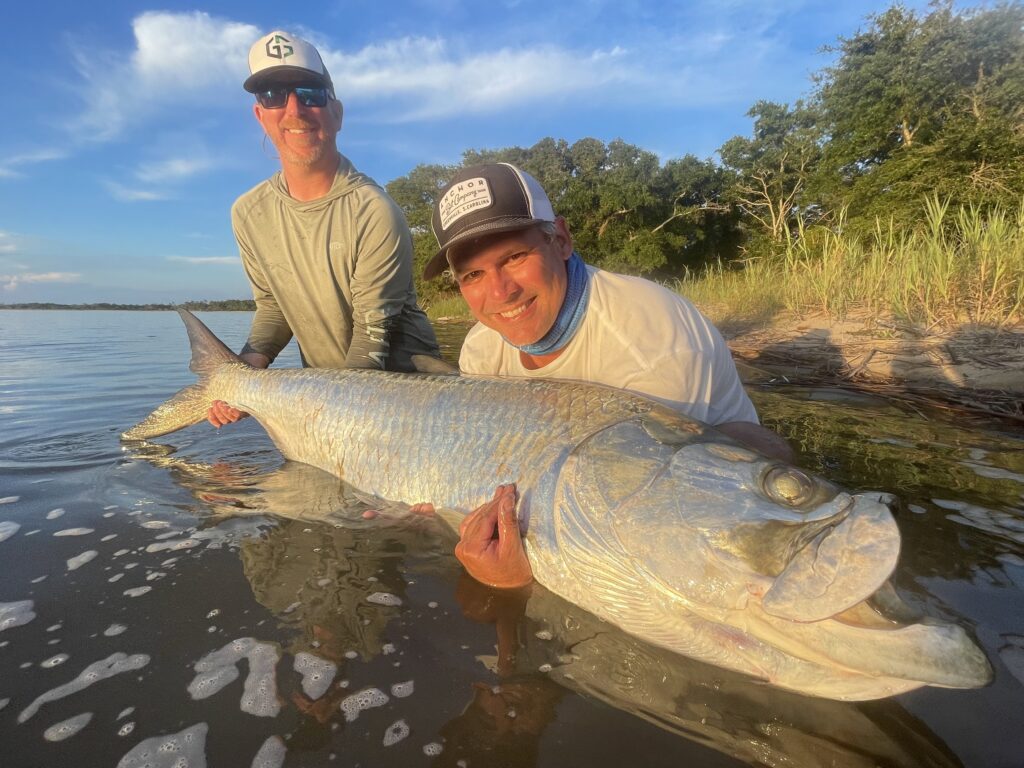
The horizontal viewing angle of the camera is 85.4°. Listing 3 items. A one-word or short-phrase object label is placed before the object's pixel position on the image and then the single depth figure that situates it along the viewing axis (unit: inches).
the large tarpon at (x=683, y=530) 44.9
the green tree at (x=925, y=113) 542.0
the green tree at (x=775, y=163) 912.3
